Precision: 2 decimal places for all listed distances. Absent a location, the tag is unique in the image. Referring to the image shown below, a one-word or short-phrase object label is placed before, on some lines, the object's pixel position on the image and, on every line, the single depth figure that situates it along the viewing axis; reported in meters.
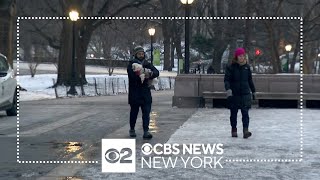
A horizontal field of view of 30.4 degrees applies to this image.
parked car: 15.80
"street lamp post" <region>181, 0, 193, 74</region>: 20.19
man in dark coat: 10.52
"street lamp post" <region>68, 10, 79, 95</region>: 30.12
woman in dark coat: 11.08
